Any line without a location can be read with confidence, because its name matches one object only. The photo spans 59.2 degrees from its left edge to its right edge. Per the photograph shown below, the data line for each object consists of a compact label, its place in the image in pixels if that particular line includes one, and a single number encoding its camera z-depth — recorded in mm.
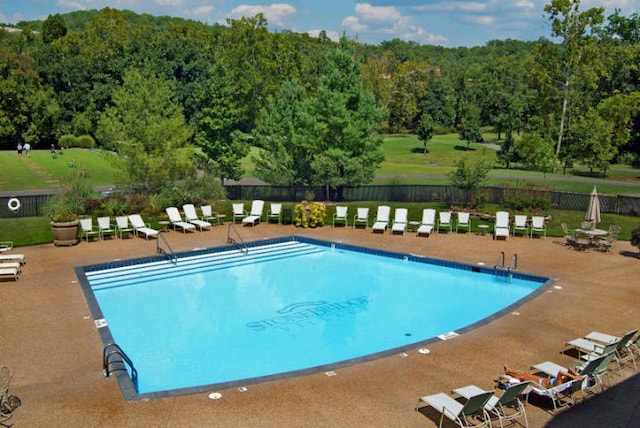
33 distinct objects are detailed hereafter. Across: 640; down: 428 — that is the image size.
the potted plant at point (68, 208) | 17344
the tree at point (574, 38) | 43312
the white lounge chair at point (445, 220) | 20344
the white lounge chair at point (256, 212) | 21094
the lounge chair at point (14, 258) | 14742
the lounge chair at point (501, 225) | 19219
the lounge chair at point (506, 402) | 7430
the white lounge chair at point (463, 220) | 20219
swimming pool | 10711
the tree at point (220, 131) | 34438
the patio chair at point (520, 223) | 19750
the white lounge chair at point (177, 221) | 19625
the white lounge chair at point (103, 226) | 18391
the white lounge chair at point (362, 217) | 21203
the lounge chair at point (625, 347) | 9578
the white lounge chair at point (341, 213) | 21203
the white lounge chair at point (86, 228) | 17969
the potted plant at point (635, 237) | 16938
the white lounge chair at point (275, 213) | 21391
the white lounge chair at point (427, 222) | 19781
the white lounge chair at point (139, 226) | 18719
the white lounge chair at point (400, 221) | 20047
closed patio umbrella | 17828
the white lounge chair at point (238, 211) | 21559
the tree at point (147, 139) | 23156
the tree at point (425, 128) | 56719
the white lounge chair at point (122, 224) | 18719
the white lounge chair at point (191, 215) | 20281
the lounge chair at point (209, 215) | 20738
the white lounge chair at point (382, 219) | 20266
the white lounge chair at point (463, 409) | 7152
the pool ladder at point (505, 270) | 15273
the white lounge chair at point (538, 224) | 19781
